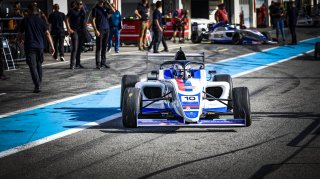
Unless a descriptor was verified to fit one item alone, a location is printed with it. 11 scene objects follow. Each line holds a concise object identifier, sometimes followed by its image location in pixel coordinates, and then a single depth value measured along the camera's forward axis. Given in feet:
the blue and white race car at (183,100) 31.55
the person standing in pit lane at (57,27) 77.71
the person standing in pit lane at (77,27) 65.51
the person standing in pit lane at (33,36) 48.21
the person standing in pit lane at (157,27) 82.64
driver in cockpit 36.01
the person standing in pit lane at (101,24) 63.46
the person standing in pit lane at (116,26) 87.81
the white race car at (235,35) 101.81
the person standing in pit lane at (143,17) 90.38
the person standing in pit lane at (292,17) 100.22
